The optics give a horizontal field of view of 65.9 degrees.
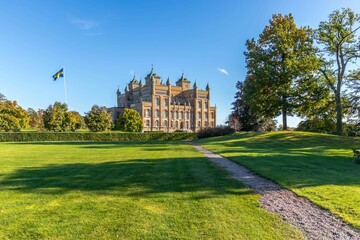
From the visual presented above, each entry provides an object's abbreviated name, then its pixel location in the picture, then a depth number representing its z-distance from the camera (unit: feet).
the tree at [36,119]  279.16
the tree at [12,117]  174.22
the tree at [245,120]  157.05
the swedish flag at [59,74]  159.74
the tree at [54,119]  180.24
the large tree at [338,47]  97.09
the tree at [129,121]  229.86
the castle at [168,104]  307.78
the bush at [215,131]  134.10
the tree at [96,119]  200.85
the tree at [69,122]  193.36
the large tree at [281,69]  99.25
